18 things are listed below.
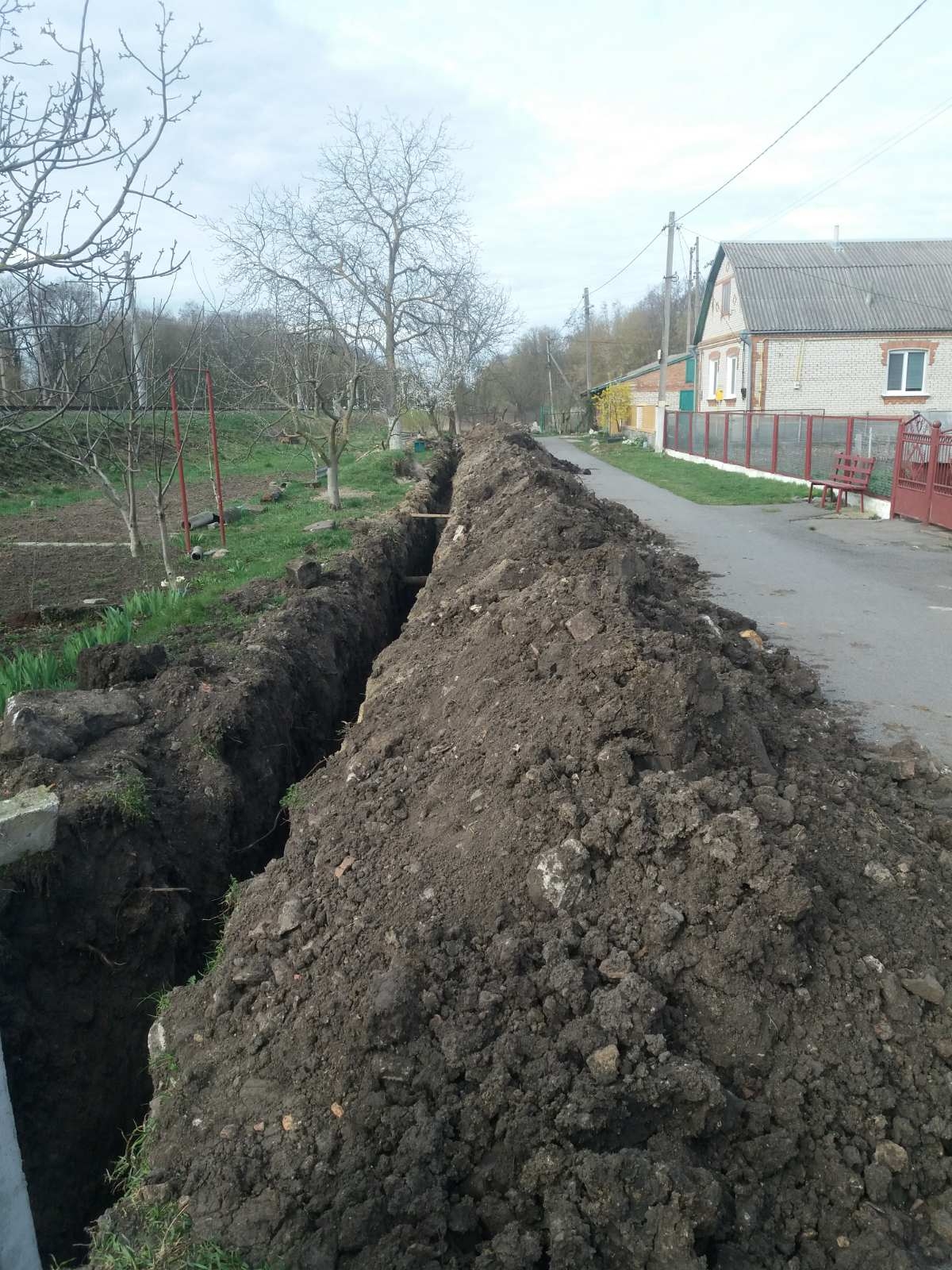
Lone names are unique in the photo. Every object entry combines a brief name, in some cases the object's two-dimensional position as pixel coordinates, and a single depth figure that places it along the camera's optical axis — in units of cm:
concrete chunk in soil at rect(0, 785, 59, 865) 414
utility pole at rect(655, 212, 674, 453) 3412
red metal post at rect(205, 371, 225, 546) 1244
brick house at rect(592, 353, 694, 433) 4447
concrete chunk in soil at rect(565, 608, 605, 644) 478
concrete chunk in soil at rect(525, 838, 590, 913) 328
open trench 375
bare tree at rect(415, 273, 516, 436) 3253
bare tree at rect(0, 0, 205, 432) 388
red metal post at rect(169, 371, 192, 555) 1073
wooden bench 1638
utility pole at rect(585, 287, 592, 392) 5742
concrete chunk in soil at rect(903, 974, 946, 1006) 291
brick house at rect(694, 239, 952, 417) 3105
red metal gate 1371
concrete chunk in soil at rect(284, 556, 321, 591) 854
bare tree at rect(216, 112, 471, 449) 3047
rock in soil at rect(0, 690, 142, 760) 492
